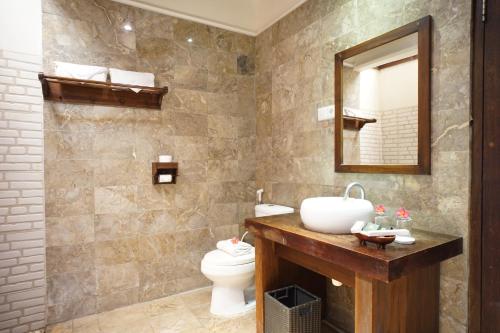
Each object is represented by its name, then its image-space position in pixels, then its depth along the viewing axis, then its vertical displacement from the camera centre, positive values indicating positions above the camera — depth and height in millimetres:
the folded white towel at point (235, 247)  2367 -717
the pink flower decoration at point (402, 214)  1551 -281
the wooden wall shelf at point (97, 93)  2150 +554
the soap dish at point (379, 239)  1273 -347
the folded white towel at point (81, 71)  2154 +688
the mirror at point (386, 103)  1644 +372
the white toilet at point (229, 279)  2271 -933
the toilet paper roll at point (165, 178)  2539 -147
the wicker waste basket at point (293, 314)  1751 -955
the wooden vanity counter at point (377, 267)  1241 -529
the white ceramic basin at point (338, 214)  1535 -283
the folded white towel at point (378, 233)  1288 -321
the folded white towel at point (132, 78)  2323 +692
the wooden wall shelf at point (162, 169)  2514 -67
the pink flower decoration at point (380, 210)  1670 -280
